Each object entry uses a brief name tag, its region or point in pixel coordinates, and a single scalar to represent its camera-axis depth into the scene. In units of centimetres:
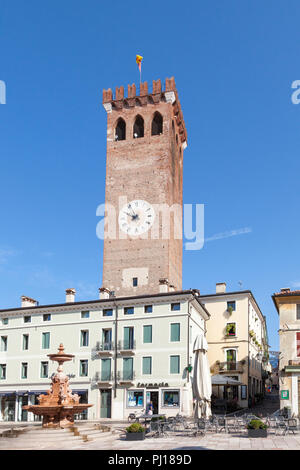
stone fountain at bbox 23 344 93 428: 2406
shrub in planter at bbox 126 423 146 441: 2177
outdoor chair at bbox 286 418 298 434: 2361
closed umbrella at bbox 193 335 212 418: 2664
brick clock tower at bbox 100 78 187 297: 5356
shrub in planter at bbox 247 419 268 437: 2211
